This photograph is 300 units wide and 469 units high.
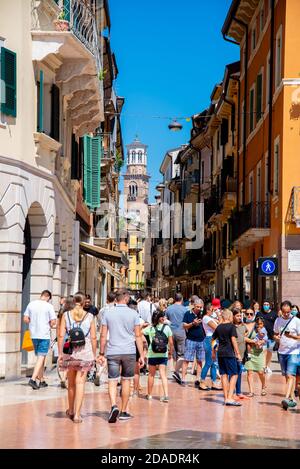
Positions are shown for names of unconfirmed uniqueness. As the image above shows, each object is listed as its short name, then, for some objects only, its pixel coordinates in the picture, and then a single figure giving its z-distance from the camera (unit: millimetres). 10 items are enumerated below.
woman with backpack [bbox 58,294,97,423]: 13812
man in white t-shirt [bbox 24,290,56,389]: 18406
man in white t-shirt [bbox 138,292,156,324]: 24109
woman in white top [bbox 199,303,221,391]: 19266
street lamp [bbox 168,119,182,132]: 44938
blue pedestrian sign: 28984
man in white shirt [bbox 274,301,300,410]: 16203
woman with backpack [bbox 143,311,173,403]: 17297
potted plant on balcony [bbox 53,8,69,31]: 21203
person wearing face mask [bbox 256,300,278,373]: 23172
